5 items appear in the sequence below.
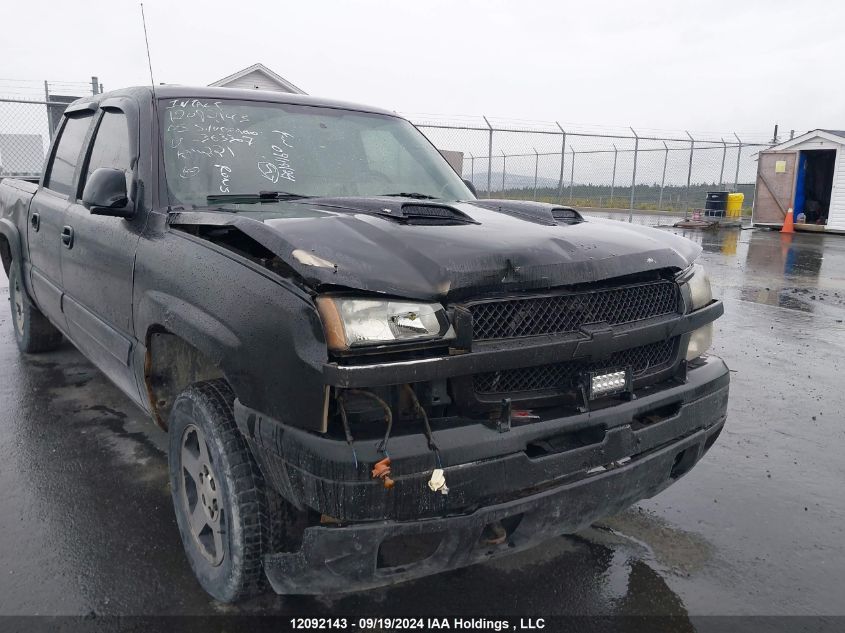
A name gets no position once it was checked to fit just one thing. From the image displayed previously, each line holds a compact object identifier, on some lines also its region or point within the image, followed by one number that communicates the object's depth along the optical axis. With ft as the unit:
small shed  63.67
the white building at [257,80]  64.28
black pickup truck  6.01
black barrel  66.28
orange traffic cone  62.54
